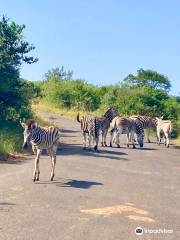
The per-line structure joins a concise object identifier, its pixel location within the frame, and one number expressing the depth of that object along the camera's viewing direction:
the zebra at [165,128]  28.95
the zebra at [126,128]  26.38
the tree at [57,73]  83.37
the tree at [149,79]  67.50
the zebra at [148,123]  30.42
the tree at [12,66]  25.86
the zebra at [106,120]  25.97
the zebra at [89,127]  23.95
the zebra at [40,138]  15.34
